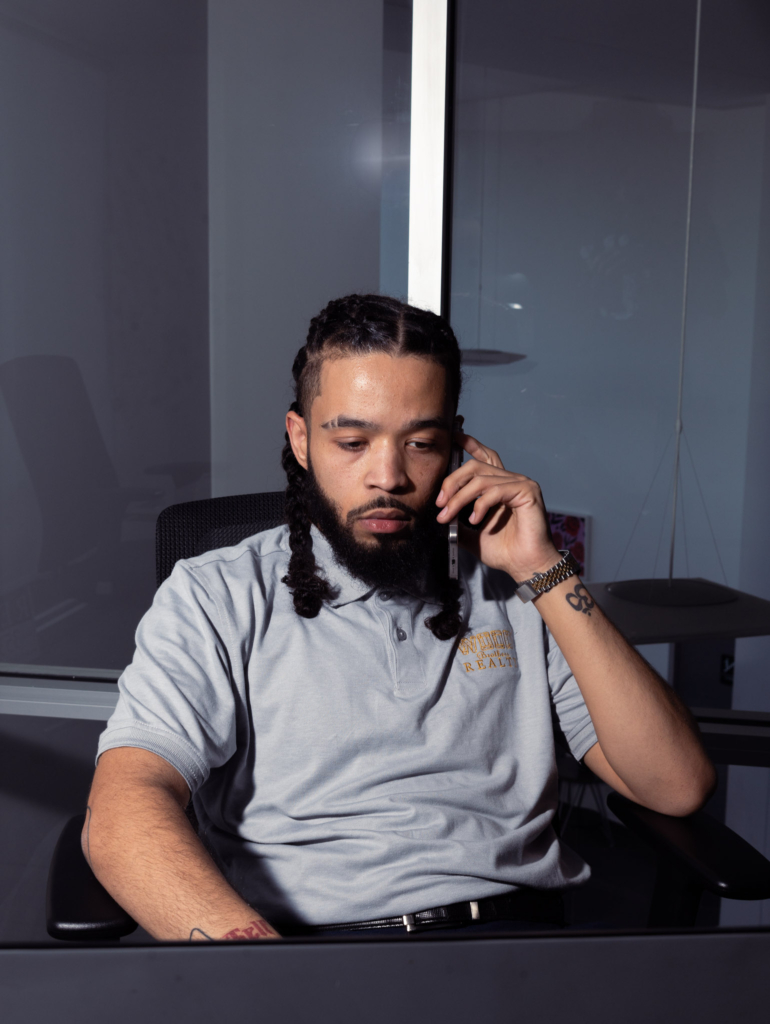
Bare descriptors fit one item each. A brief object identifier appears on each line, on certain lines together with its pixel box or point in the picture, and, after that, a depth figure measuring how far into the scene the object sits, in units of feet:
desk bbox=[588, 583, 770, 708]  6.40
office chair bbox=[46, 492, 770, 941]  2.88
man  3.51
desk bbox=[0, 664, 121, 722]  6.73
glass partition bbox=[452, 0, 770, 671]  7.50
